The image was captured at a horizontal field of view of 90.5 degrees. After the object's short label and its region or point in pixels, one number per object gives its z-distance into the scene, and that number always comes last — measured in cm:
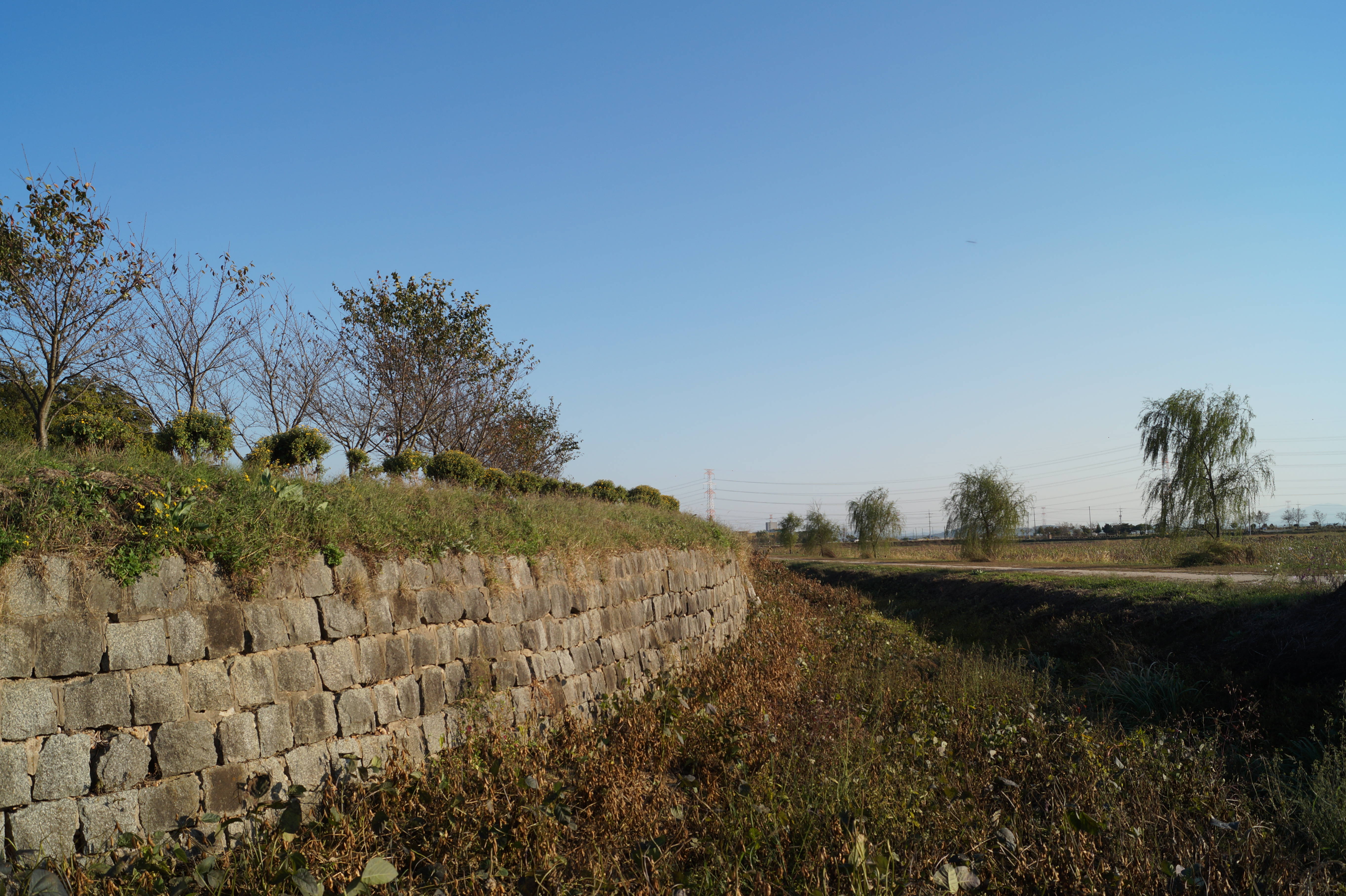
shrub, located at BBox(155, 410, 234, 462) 809
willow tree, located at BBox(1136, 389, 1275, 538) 2691
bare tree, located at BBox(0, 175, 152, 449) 1259
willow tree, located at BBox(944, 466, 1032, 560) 3281
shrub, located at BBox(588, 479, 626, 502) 1950
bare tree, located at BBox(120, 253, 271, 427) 1580
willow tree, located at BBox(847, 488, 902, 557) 4203
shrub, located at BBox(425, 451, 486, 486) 1205
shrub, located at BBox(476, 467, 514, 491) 1294
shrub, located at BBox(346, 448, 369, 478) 1110
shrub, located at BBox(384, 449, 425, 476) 1140
